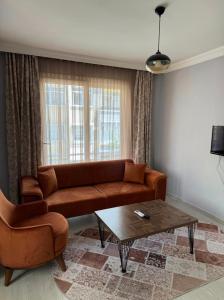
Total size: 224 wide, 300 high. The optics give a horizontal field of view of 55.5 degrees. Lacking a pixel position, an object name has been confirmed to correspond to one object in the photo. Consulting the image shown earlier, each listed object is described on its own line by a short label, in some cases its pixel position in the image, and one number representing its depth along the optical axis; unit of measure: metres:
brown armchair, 1.93
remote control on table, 2.42
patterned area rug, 1.95
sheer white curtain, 3.67
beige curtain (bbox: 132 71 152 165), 4.34
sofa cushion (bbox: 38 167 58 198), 3.12
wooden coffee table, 2.09
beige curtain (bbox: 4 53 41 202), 3.31
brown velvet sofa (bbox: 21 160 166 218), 2.97
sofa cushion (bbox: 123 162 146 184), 3.77
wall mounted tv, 3.07
